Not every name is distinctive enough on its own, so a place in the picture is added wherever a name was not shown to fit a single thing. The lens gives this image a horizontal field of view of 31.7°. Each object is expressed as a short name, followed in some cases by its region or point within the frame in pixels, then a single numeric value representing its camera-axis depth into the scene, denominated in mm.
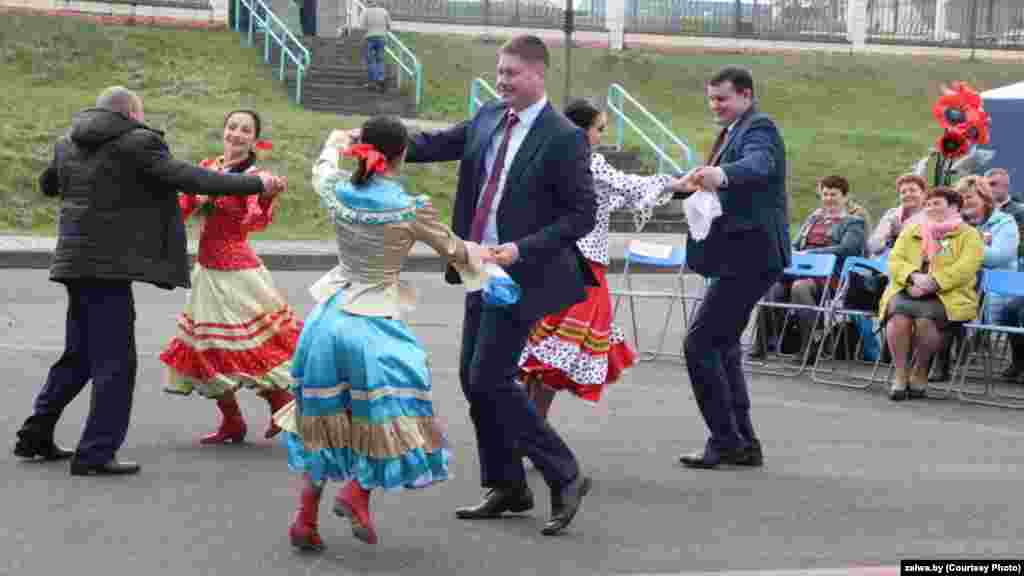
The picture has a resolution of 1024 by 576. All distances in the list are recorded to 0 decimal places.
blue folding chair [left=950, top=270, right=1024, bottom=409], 11695
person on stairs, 31781
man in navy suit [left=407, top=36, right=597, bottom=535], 7246
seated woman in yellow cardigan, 11945
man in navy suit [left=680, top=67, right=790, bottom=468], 8867
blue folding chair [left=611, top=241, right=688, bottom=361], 13289
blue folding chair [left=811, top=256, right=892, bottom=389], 12562
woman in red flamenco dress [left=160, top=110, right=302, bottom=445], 8992
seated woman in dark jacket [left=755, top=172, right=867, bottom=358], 13383
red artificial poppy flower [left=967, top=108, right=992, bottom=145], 15273
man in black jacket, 8156
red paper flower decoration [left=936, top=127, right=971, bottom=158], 15184
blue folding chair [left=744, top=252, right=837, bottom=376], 12930
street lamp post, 26561
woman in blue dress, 6809
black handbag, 13047
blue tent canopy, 17031
